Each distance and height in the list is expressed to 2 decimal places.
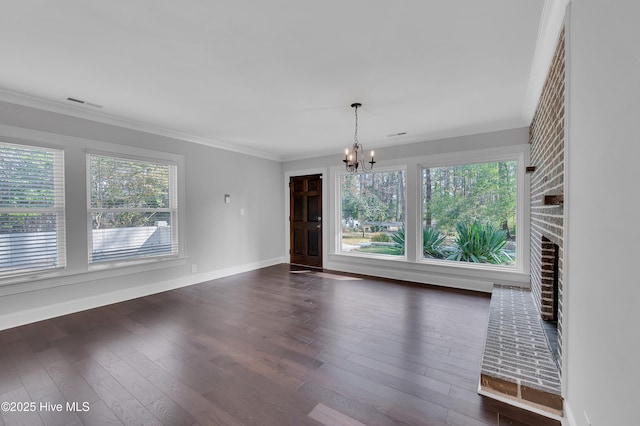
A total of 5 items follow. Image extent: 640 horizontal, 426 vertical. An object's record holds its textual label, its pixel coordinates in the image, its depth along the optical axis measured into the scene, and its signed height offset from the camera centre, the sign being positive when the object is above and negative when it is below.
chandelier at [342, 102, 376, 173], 3.46 +0.86
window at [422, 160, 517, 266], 4.37 -0.04
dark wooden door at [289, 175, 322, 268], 6.30 -0.21
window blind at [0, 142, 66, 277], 3.13 +0.04
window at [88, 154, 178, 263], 3.83 +0.04
